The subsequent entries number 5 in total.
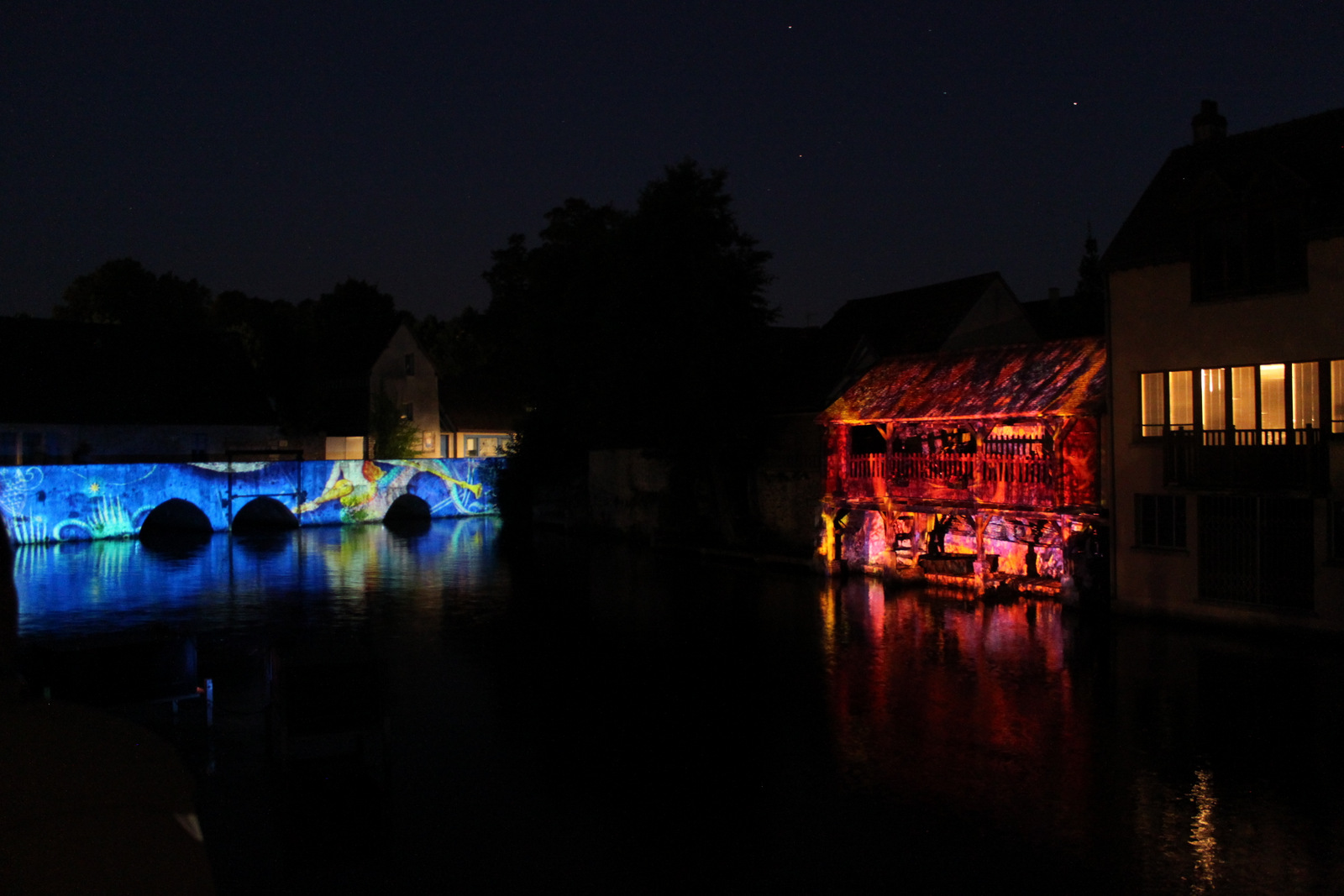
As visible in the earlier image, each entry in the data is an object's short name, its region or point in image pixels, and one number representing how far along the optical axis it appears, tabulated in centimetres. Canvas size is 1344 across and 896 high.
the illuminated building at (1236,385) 1900
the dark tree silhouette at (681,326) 3372
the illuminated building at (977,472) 2333
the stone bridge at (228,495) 4103
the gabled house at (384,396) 5919
